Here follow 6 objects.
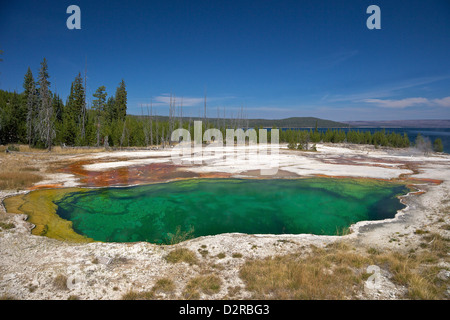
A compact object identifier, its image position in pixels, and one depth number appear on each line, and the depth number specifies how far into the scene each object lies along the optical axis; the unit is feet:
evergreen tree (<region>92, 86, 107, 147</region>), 147.83
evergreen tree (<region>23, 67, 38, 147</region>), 129.70
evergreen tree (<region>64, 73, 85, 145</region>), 140.87
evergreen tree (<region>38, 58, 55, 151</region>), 114.32
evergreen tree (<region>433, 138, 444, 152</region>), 203.00
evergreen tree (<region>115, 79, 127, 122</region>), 195.71
